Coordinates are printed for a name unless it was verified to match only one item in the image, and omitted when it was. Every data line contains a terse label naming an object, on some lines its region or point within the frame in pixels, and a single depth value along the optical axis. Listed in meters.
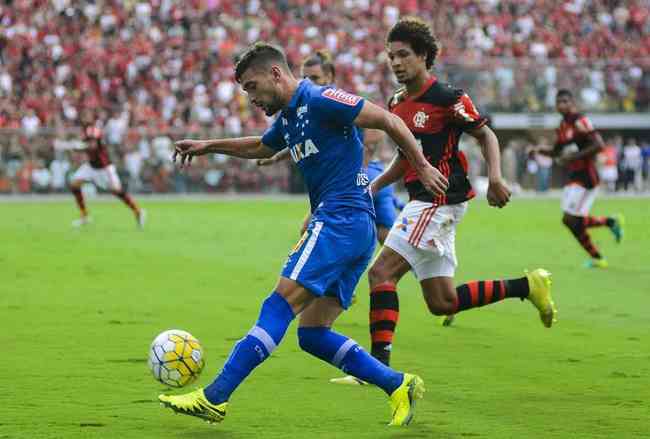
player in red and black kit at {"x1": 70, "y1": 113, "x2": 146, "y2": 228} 46.37
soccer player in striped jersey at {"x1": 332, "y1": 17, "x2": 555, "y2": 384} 16.11
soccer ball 13.93
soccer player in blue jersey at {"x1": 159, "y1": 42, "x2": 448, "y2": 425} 12.57
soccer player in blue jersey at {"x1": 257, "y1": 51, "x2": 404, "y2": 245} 21.29
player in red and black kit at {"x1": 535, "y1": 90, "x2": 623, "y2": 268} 32.50
